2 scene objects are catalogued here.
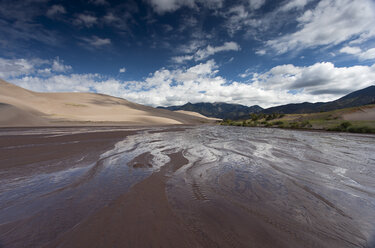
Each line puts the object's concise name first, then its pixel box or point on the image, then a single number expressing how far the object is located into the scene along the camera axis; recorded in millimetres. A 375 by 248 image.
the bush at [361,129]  19209
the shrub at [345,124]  21703
